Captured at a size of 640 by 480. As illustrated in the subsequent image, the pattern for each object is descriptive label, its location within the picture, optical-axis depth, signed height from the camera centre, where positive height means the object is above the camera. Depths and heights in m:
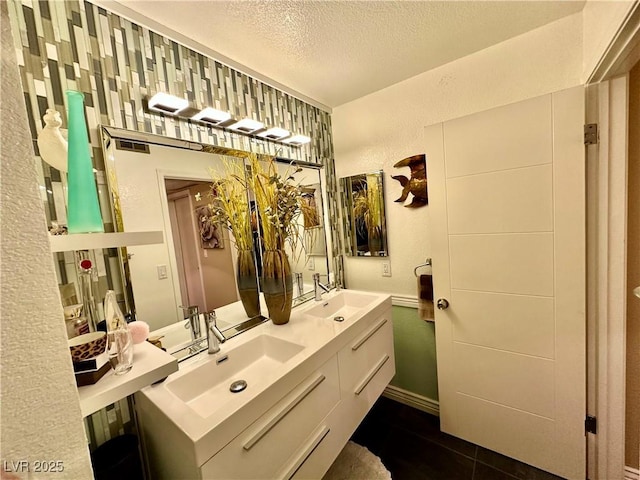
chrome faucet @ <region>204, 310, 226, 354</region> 1.21 -0.47
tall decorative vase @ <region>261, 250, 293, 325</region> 1.47 -0.34
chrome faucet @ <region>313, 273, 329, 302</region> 1.88 -0.47
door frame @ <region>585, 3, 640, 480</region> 1.24 -0.34
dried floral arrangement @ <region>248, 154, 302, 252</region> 1.50 +0.10
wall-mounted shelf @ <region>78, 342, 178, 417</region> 0.56 -0.33
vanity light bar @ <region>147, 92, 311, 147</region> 1.23 +0.57
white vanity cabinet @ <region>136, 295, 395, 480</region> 0.82 -0.69
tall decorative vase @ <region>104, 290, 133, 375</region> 0.69 -0.26
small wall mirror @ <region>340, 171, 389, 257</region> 2.07 +0.00
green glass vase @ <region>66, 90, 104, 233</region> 0.64 +0.14
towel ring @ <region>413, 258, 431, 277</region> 1.90 -0.38
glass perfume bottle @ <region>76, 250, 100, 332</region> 0.94 -0.17
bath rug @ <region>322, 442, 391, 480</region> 1.53 -1.44
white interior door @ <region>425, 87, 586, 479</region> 1.35 -0.39
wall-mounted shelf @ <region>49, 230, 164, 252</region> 0.55 +0.00
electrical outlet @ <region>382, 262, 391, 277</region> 2.10 -0.42
